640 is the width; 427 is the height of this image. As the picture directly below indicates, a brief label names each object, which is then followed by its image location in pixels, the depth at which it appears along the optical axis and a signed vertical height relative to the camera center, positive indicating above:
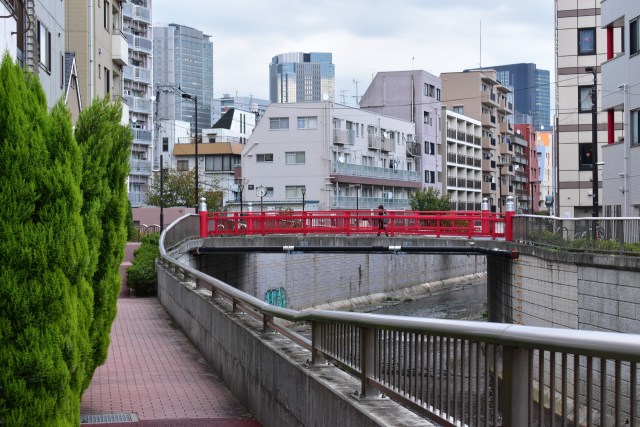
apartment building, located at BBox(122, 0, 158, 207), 88.44 +11.93
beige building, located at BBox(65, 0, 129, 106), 43.91 +7.70
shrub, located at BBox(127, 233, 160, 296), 29.77 -2.21
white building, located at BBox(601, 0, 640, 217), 32.75 +3.60
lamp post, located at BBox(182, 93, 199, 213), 47.30 +5.46
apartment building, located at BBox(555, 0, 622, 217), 52.09 +5.75
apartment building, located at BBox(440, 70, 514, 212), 106.75 +10.50
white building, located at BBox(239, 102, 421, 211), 75.25 +3.71
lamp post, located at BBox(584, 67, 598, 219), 36.72 +2.59
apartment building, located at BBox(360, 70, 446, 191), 91.94 +9.81
